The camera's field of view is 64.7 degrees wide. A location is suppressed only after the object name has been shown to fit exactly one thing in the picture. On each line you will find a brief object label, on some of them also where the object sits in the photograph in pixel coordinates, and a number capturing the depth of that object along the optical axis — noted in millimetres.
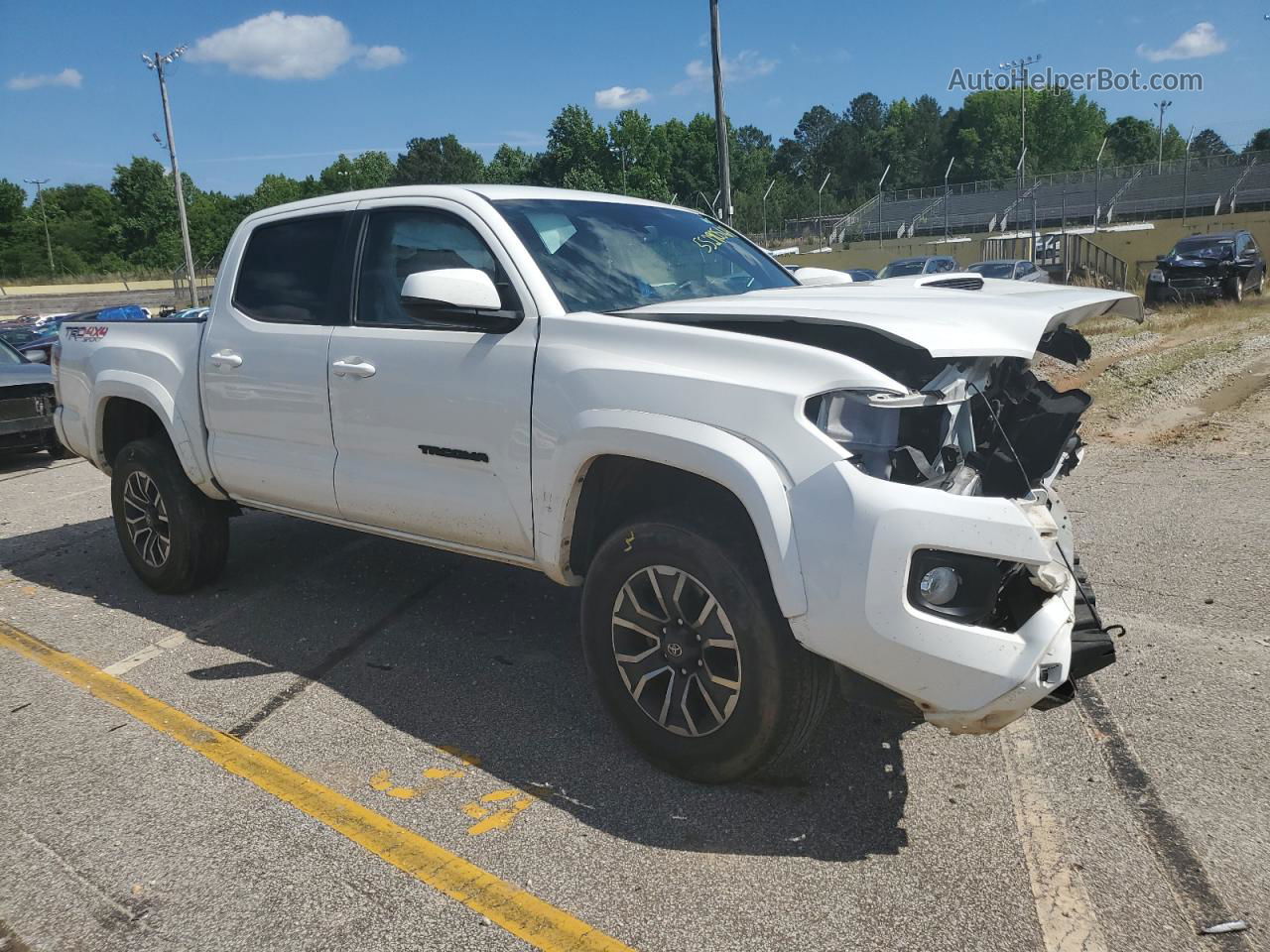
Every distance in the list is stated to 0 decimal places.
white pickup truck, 2773
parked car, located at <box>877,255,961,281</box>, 26922
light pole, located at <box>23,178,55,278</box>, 77388
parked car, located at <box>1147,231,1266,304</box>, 21203
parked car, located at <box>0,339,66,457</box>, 10305
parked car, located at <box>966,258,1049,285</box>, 26156
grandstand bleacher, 55875
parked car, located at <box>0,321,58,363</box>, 17953
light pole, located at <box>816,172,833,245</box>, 71438
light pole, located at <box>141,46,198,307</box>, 40088
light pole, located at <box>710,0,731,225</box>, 19328
